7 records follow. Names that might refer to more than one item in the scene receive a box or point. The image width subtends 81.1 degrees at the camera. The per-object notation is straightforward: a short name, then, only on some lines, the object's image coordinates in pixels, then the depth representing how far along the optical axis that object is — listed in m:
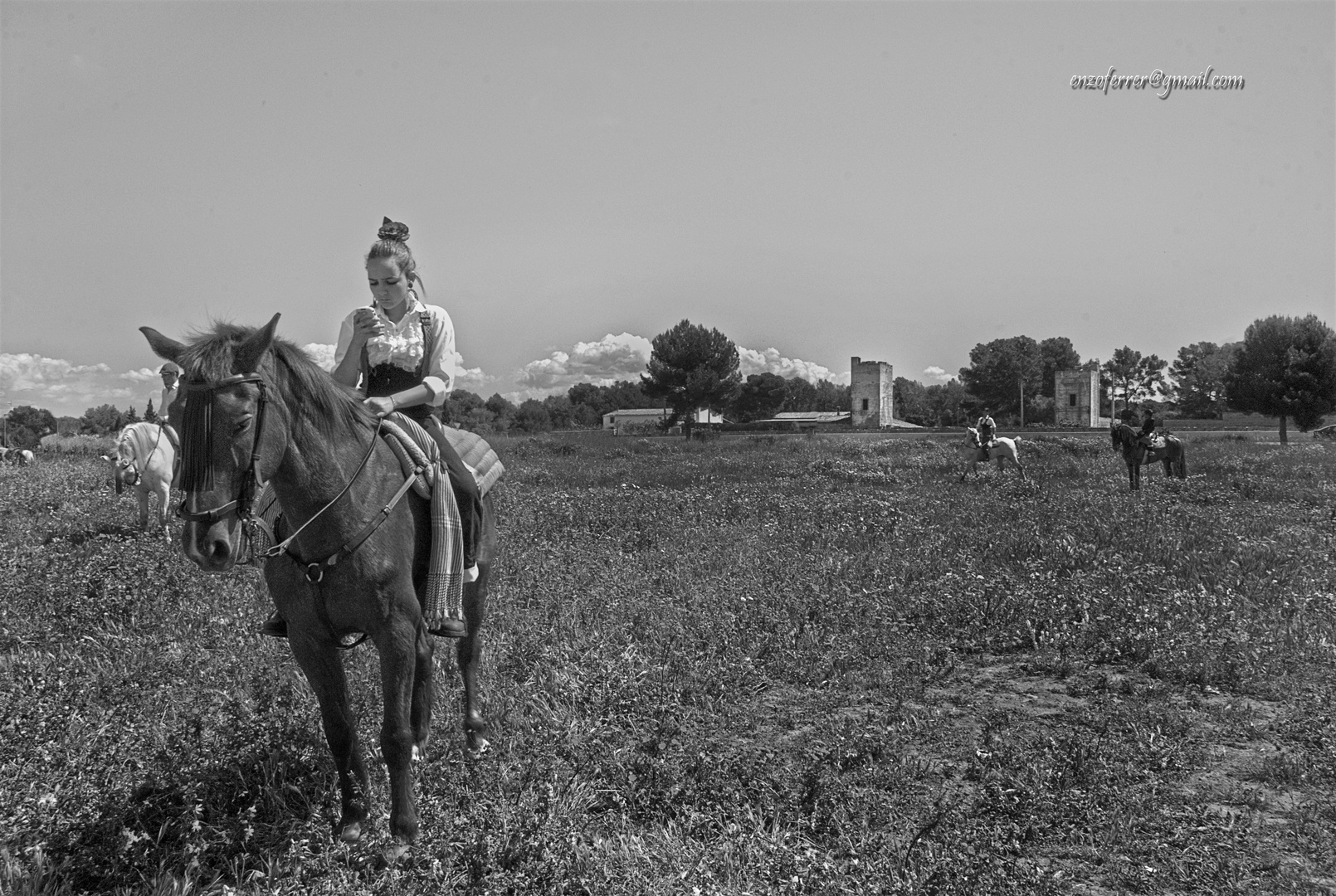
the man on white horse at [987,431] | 27.94
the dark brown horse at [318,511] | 3.04
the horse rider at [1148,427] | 21.86
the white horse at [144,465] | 12.58
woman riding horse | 4.44
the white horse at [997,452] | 26.05
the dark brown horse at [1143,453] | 21.52
